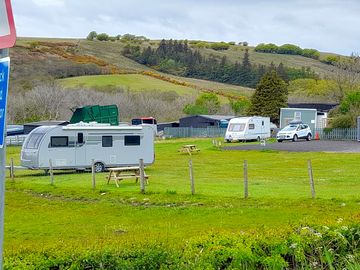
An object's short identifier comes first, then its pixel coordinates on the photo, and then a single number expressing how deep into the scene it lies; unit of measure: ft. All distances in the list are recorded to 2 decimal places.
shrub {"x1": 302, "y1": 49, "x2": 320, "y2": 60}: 621.72
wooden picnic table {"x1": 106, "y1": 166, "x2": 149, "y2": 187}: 76.23
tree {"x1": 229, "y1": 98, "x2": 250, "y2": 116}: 314.06
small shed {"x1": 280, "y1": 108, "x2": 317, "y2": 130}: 199.52
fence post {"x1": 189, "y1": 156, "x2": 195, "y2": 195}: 62.95
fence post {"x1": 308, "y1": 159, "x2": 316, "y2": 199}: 57.77
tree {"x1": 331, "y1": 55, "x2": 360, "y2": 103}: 240.94
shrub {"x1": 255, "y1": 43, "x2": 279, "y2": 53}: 647.31
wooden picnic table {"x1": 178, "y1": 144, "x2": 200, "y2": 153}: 140.56
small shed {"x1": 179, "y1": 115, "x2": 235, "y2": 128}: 233.76
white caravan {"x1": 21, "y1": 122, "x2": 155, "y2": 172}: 100.94
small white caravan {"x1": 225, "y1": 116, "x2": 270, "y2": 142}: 175.83
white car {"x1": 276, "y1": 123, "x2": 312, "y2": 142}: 168.96
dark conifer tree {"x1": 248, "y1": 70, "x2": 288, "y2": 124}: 240.73
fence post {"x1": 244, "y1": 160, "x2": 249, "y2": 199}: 59.21
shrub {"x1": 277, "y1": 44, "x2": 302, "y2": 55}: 635.25
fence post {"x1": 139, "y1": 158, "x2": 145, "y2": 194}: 66.64
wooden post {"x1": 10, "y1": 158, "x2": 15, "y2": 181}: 90.53
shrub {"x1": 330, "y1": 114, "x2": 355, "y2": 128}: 176.65
